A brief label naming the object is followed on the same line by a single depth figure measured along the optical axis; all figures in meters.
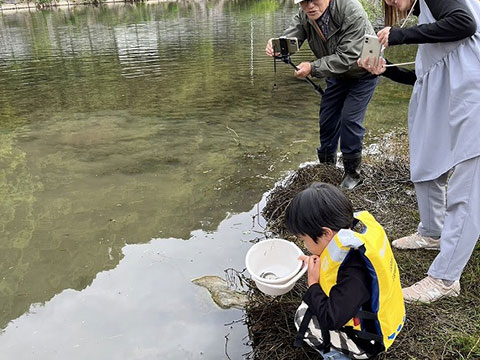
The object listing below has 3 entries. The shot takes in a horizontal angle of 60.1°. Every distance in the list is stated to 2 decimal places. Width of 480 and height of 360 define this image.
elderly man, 3.11
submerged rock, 2.73
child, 1.57
